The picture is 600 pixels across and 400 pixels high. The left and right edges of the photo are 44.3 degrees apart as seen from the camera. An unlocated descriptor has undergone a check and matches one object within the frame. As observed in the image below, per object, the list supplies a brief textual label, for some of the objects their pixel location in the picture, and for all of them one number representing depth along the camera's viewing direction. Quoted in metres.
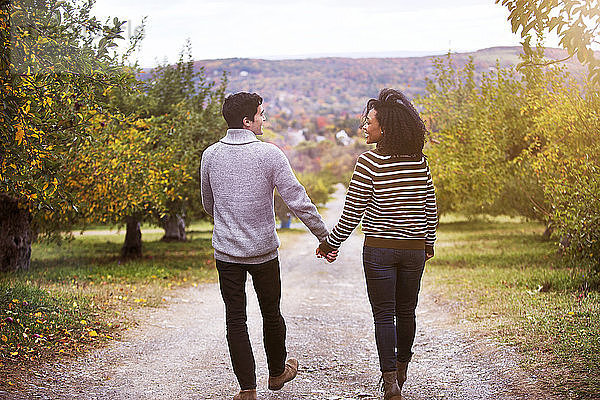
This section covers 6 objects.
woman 5.05
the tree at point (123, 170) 13.49
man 5.05
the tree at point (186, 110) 17.67
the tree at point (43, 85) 7.05
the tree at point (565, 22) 5.32
